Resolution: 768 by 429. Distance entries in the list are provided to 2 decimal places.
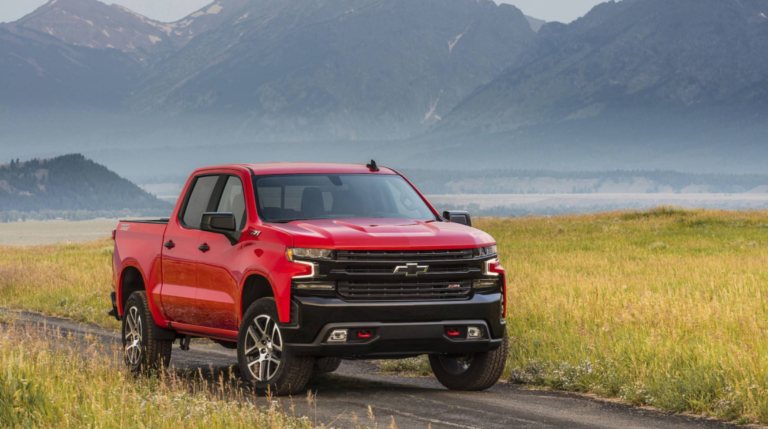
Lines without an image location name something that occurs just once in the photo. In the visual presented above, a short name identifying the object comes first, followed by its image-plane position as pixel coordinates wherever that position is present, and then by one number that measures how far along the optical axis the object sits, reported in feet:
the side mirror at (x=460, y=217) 69.46
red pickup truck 59.77
